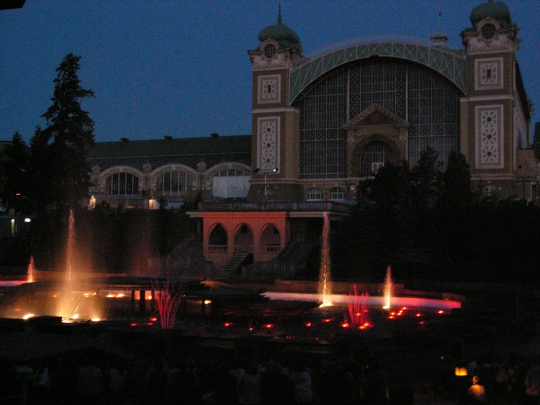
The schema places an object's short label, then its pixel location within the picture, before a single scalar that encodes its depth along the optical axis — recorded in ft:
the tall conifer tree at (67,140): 155.84
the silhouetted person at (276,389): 39.55
